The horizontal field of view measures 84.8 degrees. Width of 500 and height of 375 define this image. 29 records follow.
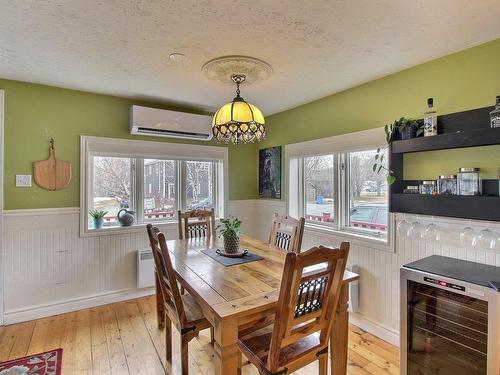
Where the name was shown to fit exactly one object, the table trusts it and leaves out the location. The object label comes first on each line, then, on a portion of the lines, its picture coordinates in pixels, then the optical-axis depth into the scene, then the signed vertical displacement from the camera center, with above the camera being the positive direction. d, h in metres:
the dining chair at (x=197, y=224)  2.91 -0.39
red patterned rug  1.95 -1.29
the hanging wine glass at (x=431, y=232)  2.06 -0.34
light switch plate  2.63 +0.09
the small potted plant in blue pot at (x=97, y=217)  3.02 -0.31
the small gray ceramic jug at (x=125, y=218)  3.14 -0.33
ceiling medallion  2.07 +0.95
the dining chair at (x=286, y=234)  2.41 -0.43
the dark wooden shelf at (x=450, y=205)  1.69 -0.12
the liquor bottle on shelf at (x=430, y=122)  1.98 +0.48
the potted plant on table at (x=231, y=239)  2.21 -0.41
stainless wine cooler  1.48 -0.79
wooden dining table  1.33 -0.58
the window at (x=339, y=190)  2.64 -0.02
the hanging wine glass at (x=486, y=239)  1.76 -0.34
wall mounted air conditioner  3.03 +0.77
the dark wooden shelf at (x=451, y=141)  1.67 +0.32
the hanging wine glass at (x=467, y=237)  1.85 -0.34
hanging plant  2.12 +0.45
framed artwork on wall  3.73 +0.23
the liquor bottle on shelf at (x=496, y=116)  1.66 +0.44
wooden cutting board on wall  2.70 +0.17
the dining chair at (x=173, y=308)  1.72 -0.83
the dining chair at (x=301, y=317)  1.27 -0.65
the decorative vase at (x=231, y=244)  2.22 -0.45
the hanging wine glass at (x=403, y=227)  2.23 -0.33
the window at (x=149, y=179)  3.04 +0.13
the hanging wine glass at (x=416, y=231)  2.14 -0.34
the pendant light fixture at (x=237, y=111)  1.99 +0.57
